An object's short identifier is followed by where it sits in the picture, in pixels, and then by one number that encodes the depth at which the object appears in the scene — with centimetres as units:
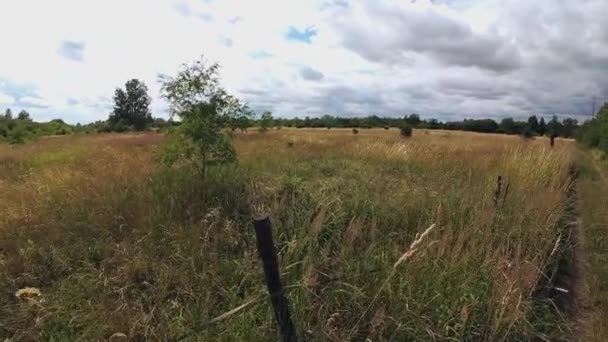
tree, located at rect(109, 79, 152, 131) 6850
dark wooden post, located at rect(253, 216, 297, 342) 281
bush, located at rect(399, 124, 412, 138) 3780
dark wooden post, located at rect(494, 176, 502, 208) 681
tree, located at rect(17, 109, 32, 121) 6832
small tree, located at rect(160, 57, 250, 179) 675
